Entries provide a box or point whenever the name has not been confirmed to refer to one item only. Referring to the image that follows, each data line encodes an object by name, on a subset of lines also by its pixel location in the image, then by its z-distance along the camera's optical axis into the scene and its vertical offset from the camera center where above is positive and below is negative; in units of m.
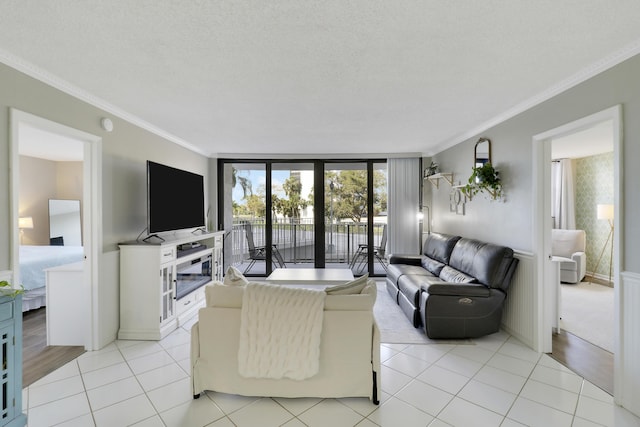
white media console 3.05 -0.81
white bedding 3.74 -0.72
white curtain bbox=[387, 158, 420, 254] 5.32 +0.14
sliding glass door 5.43 +0.15
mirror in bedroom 5.75 -0.19
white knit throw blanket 1.96 -0.85
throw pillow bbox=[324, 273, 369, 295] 2.09 -0.56
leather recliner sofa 2.92 -0.89
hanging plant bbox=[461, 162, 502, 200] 3.34 +0.37
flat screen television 3.23 +0.18
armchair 5.07 -0.76
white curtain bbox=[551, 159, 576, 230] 5.84 +0.32
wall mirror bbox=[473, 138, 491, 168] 3.59 +0.75
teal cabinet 1.69 -0.91
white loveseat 2.01 -0.99
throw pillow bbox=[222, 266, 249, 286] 2.22 -0.52
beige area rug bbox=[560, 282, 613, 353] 3.09 -1.32
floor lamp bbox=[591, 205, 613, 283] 4.88 -0.06
